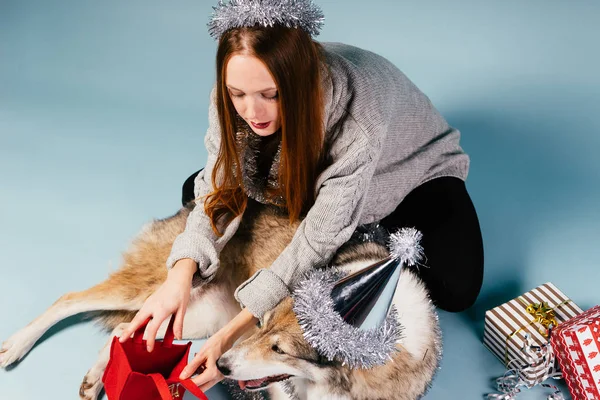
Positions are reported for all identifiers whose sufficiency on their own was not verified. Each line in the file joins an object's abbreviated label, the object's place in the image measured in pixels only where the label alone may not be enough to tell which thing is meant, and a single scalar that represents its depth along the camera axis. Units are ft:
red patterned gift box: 6.91
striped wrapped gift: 7.49
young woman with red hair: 5.76
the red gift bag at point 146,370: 5.79
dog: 6.10
